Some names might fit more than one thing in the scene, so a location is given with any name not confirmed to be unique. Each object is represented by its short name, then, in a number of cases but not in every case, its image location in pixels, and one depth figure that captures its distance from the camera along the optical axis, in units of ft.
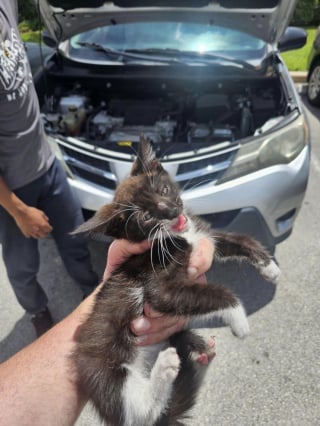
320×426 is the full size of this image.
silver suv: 9.05
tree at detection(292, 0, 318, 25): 34.68
